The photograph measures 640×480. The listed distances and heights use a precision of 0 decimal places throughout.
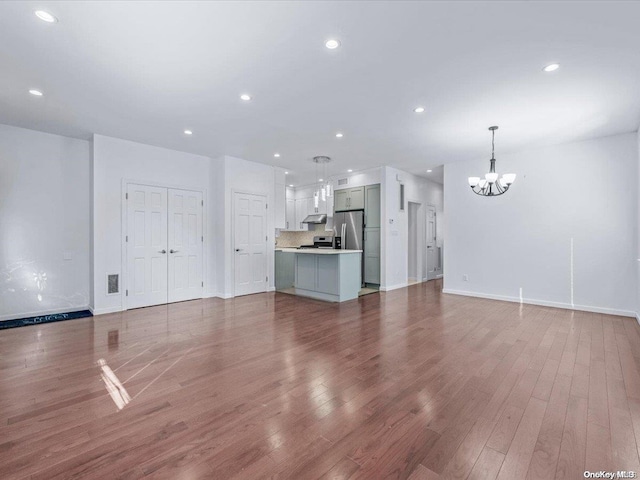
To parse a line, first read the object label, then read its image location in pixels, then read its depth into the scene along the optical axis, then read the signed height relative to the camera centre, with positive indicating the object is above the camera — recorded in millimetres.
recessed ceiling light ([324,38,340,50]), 2553 +1721
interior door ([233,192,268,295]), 6375 -26
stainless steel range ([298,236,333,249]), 8282 -12
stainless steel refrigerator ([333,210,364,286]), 7582 +315
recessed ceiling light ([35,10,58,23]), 2236 +1732
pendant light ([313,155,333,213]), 5899 +1057
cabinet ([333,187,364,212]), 7574 +1118
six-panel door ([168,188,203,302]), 5777 -60
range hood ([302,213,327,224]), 8352 +662
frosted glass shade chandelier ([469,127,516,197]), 4621 +1002
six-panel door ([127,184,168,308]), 5277 -55
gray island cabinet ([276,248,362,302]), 5746 -658
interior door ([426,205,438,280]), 8641 -111
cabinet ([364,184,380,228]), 7215 +876
